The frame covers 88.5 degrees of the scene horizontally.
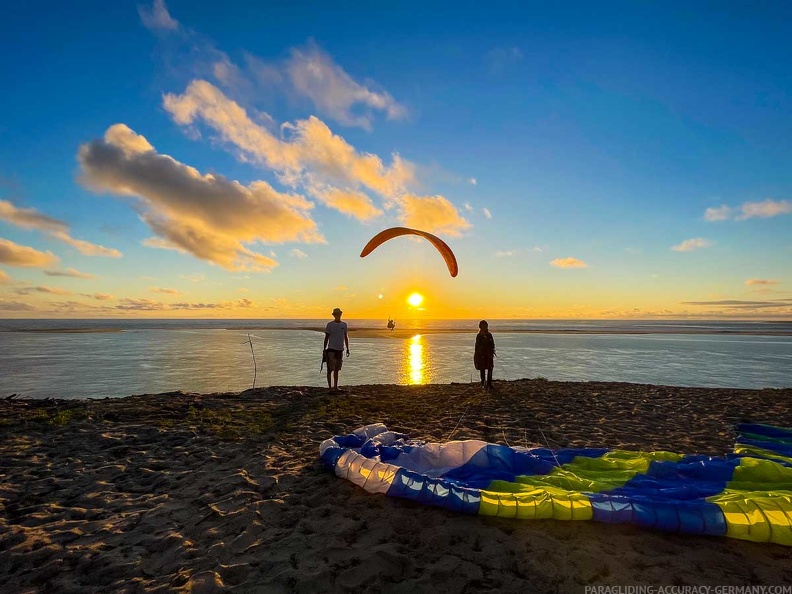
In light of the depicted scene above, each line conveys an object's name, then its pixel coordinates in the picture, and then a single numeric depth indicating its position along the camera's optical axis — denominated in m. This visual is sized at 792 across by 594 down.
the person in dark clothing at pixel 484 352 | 12.33
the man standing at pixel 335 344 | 11.69
